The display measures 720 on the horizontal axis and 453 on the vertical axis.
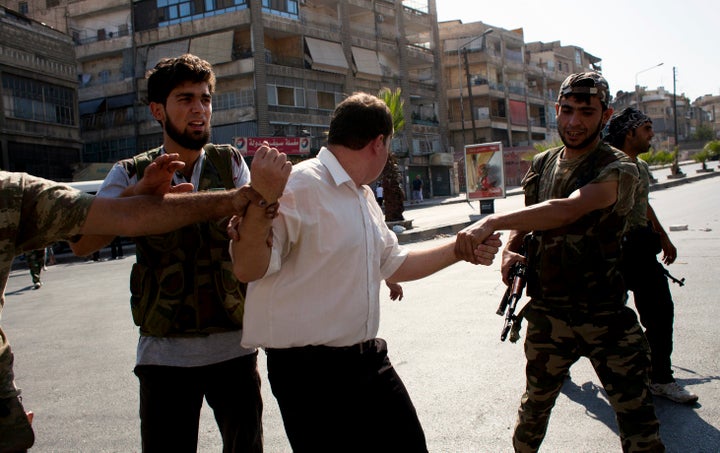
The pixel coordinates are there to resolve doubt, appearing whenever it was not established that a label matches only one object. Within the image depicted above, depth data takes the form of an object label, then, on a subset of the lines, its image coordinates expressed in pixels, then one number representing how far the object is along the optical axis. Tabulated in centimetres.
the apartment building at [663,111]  10196
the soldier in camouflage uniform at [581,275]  279
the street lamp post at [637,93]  10220
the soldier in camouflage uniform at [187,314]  248
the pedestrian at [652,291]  408
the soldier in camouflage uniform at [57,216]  181
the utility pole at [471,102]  4659
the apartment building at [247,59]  3459
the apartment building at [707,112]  13112
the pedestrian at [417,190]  4053
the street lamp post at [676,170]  4016
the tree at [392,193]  1894
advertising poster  2153
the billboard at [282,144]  3216
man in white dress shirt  225
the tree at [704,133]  10435
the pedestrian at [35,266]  1248
